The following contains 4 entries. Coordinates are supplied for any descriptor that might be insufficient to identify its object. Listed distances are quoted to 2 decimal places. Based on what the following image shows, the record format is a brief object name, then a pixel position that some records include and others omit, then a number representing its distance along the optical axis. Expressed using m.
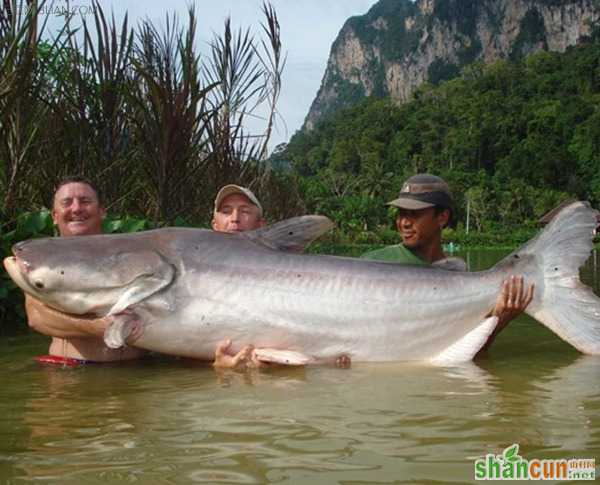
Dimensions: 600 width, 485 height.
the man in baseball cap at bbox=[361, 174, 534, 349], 4.81
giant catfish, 3.69
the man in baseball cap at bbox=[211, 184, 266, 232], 4.90
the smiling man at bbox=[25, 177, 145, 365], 3.88
